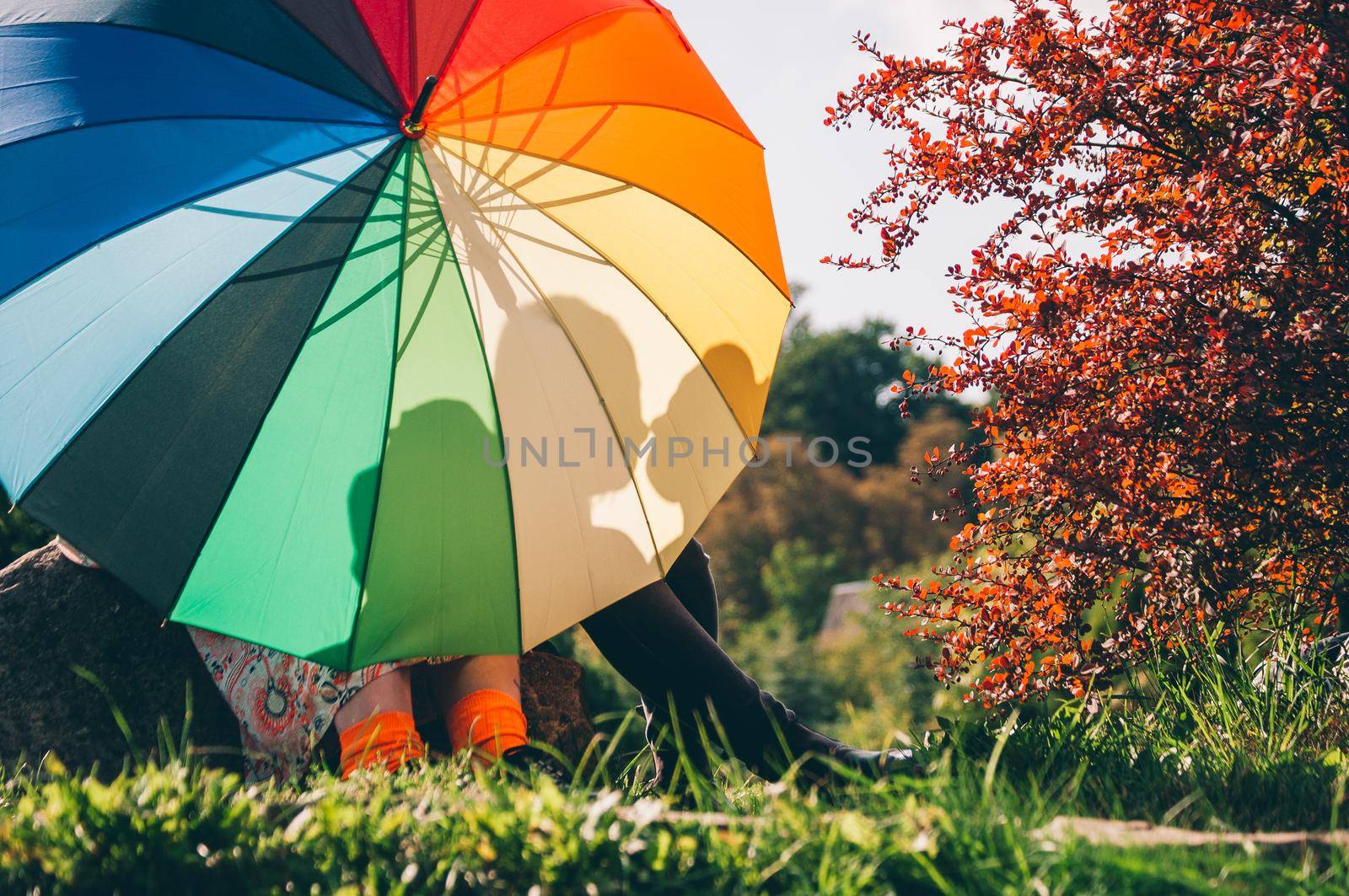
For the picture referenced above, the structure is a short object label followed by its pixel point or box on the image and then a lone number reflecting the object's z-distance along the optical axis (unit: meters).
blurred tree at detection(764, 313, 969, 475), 57.56
